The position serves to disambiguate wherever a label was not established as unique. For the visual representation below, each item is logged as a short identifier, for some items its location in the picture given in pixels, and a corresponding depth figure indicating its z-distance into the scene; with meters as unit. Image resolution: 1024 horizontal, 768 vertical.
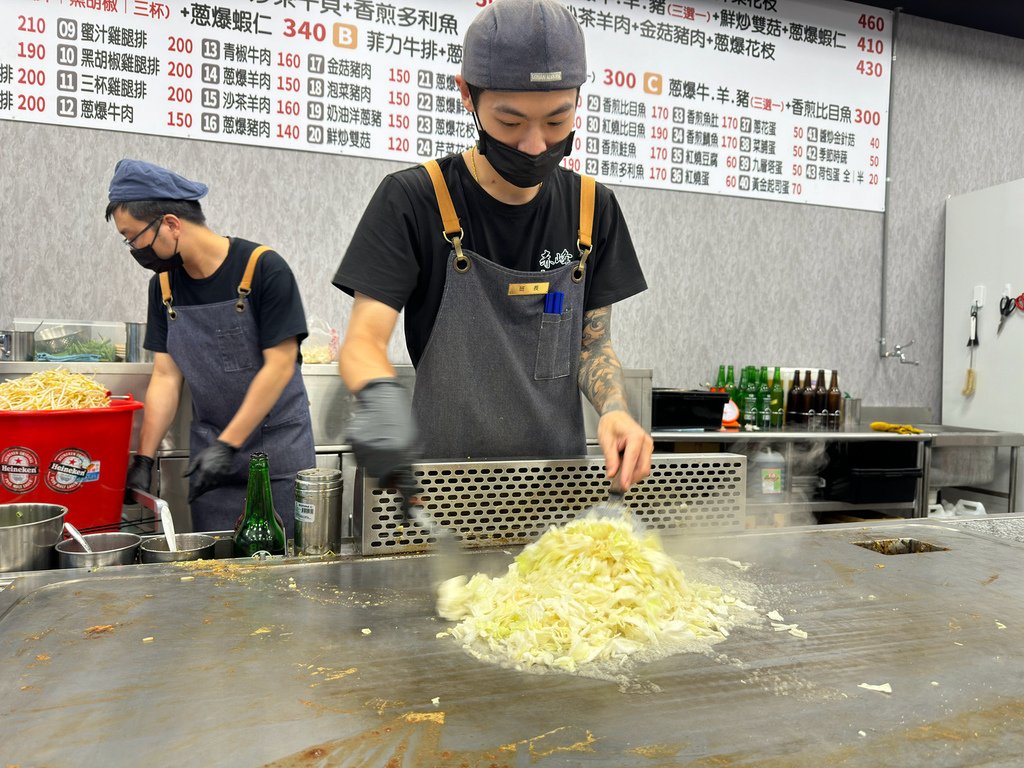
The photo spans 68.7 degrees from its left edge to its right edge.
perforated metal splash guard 1.61
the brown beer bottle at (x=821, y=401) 4.54
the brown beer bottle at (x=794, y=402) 4.61
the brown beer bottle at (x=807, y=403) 4.55
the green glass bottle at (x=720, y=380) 4.67
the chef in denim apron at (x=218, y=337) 2.60
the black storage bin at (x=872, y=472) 4.09
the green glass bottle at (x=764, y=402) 4.45
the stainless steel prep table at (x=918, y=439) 3.93
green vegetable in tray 3.32
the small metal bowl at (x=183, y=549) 1.56
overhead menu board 3.65
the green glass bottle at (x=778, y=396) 4.60
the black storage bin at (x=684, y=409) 4.06
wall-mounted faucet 5.08
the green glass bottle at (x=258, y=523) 1.64
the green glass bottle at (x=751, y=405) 4.48
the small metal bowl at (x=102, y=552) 1.50
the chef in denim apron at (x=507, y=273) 1.62
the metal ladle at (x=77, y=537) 1.56
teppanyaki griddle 0.89
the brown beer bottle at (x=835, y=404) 4.56
